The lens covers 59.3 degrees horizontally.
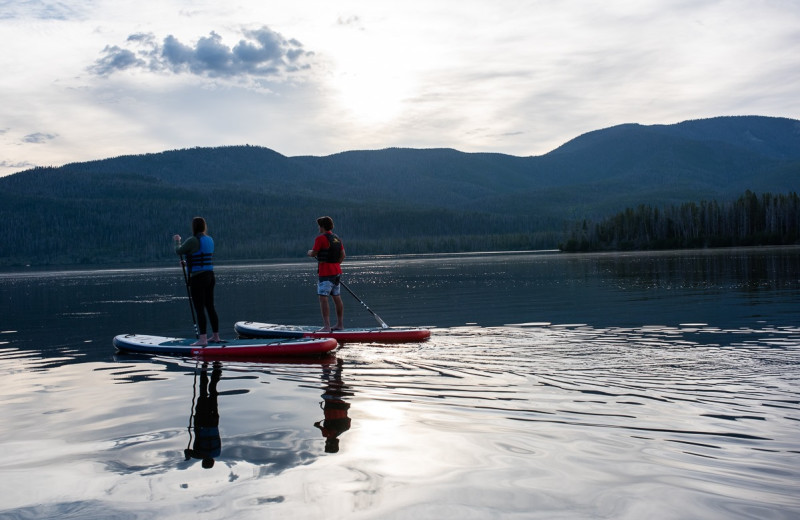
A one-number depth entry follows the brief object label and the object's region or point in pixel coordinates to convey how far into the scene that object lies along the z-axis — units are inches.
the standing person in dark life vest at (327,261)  801.6
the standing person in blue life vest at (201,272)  714.2
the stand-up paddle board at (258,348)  691.4
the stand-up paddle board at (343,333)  760.3
